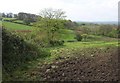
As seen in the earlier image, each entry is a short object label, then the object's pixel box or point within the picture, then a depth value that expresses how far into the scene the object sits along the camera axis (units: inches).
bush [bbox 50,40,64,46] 285.8
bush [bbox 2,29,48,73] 113.4
